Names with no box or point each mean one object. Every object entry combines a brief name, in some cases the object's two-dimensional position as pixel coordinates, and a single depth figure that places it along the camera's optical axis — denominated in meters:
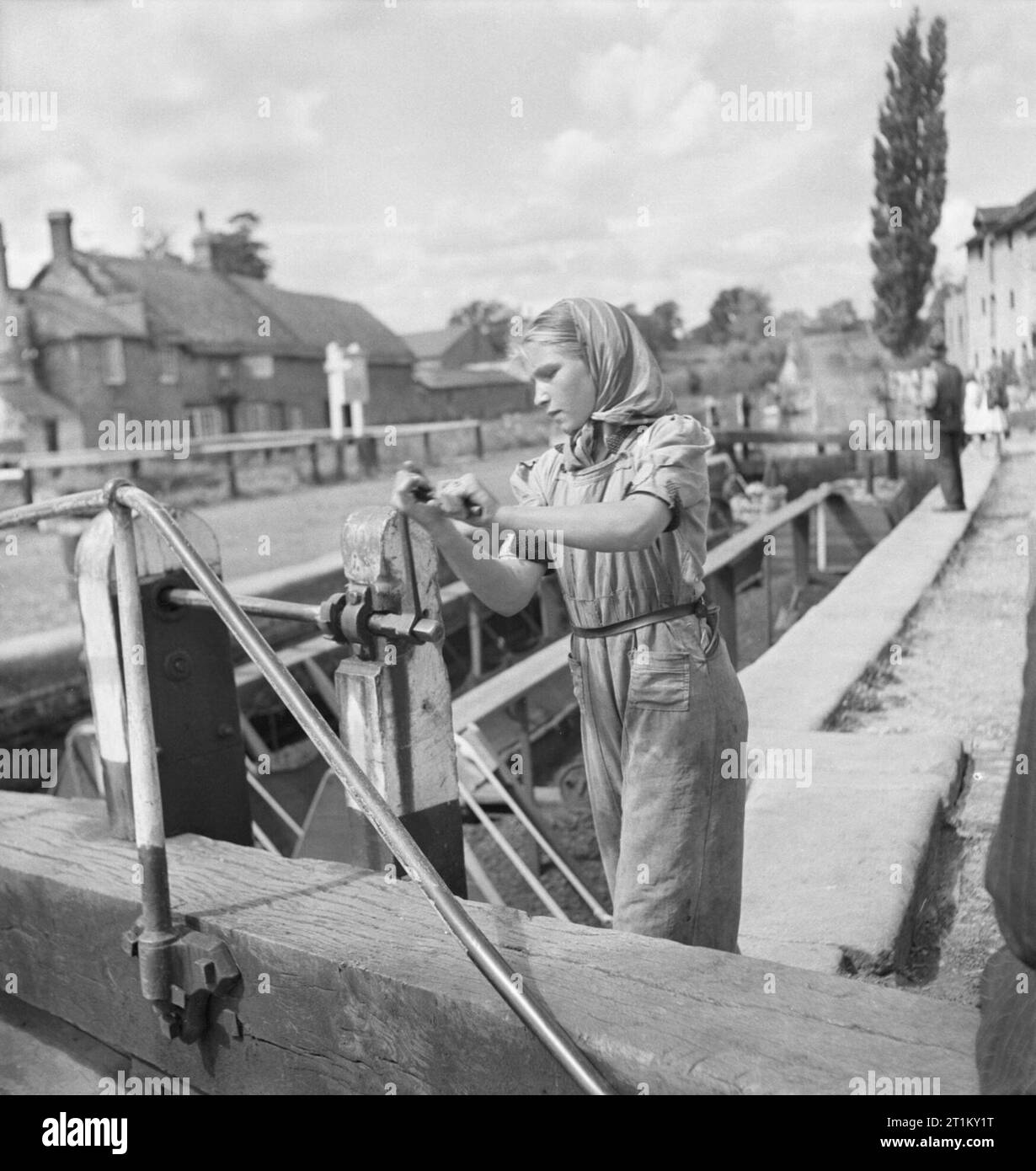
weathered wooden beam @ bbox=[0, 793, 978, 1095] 1.82
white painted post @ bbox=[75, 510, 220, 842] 3.18
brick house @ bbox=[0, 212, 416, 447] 39.31
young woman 2.20
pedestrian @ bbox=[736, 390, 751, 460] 28.14
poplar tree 57.44
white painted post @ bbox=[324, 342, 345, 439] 36.12
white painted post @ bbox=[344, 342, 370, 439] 39.35
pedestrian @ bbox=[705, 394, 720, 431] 26.98
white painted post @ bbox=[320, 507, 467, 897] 2.83
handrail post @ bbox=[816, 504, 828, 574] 14.38
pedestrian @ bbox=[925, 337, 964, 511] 11.82
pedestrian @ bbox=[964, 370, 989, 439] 20.56
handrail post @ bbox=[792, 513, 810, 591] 12.23
